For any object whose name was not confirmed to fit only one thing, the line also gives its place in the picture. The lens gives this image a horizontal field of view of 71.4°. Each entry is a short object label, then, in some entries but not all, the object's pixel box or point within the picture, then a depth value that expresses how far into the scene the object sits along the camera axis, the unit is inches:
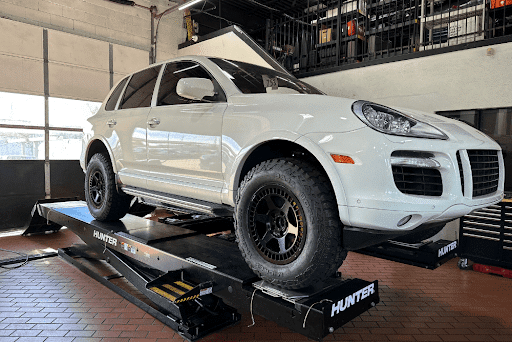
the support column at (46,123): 256.5
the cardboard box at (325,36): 264.8
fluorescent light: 264.0
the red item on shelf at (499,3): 180.7
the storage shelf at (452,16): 194.7
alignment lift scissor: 72.0
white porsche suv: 63.7
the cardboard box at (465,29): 194.1
